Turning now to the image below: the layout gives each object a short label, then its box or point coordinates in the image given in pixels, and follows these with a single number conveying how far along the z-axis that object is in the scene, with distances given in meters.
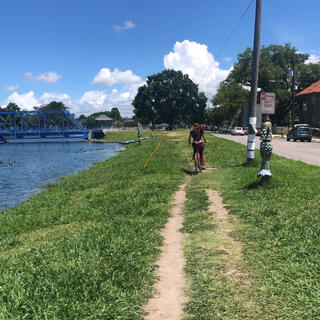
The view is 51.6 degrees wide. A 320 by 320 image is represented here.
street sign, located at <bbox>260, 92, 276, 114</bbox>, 11.65
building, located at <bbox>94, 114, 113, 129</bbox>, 188.25
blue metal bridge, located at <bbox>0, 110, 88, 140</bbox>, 75.56
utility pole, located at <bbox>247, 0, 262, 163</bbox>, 13.11
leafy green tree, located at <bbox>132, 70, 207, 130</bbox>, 94.38
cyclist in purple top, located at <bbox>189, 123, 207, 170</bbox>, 13.04
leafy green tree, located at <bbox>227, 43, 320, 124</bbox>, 66.75
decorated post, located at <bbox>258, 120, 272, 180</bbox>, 8.43
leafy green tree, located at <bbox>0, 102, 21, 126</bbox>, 132.50
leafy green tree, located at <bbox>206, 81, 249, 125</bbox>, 72.06
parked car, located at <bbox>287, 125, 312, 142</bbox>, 36.81
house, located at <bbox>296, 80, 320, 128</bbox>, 55.00
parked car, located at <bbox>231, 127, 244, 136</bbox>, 60.25
